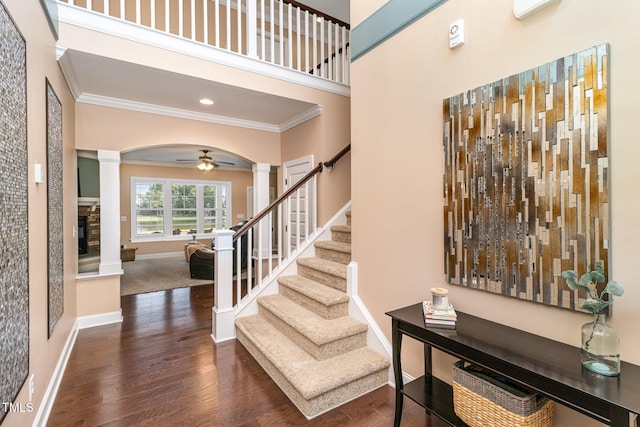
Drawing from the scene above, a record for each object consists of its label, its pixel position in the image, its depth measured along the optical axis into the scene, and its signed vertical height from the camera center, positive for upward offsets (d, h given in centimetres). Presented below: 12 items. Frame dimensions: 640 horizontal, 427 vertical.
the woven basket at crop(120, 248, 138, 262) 737 -97
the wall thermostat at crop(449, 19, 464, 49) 182 +110
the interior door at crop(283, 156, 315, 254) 391 +27
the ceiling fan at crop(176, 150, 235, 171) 598 +104
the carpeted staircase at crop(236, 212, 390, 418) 205 -108
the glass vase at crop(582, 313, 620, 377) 112 -53
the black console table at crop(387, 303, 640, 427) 103 -62
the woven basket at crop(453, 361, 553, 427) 134 -90
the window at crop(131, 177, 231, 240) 815 +22
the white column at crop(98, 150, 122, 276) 351 +3
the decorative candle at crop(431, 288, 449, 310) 169 -50
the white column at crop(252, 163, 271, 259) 454 +38
